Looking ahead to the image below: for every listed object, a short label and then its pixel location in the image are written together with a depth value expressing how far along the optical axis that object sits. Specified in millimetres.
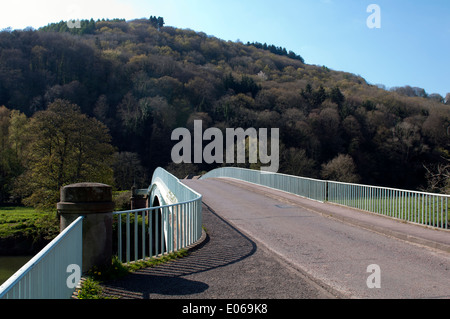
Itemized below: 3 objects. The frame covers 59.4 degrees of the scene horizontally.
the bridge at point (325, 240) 5539
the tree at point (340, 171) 54375
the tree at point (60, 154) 33469
